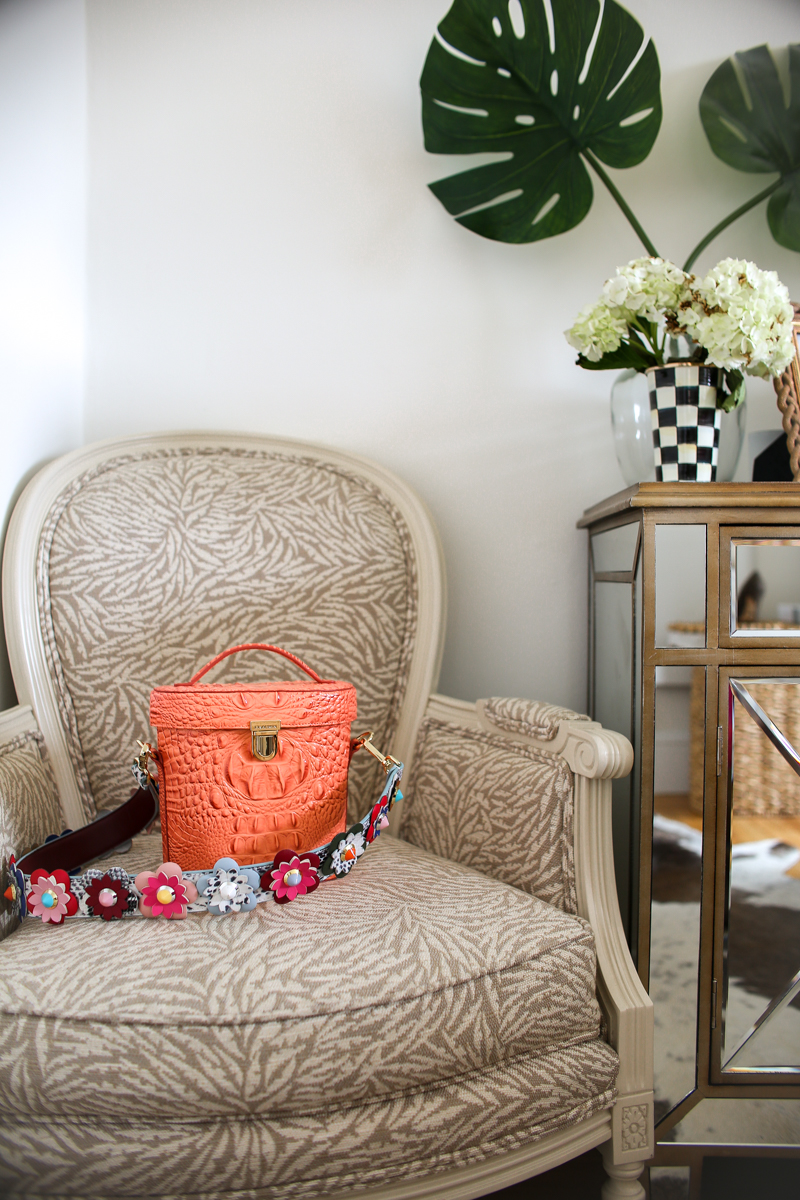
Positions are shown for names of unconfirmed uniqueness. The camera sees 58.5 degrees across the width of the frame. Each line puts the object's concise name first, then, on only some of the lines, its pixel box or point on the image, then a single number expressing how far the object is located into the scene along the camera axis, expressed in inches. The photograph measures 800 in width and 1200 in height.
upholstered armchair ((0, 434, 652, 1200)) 26.0
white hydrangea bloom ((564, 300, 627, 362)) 45.5
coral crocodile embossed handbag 34.9
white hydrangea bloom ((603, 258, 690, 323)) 44.1
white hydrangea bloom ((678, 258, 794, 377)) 41.3
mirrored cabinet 39.6
